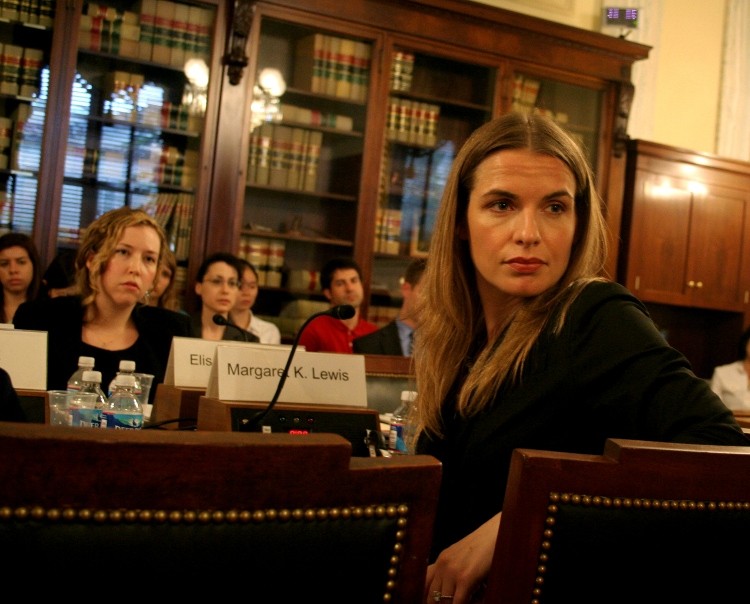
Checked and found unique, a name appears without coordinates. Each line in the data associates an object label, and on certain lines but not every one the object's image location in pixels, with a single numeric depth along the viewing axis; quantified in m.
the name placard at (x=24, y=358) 1.84
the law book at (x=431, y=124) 5.03
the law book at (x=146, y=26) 4.40
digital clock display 5.54
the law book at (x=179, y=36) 4.43
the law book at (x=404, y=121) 4.94
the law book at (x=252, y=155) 4.61
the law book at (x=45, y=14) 4.19
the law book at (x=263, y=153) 4.65
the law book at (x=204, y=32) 4.45
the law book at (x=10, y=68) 4.17
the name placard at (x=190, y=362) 1.95
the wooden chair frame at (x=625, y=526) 0.78
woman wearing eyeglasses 4.21
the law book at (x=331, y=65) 4.71
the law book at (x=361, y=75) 4.79
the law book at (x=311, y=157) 4.85
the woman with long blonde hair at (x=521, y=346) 1.02
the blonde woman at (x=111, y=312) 2.75
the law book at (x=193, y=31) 4.43
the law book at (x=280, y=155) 4.72
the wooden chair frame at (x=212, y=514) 0.62
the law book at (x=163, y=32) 4.40
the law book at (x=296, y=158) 4.79
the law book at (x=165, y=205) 4.45
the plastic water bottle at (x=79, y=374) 2.18
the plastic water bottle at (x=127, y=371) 2.14
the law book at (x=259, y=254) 4.69
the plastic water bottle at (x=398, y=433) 1.97
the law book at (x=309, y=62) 4.67
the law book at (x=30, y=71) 4.19
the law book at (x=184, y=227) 4.48
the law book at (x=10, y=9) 4.16
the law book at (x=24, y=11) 4.17
